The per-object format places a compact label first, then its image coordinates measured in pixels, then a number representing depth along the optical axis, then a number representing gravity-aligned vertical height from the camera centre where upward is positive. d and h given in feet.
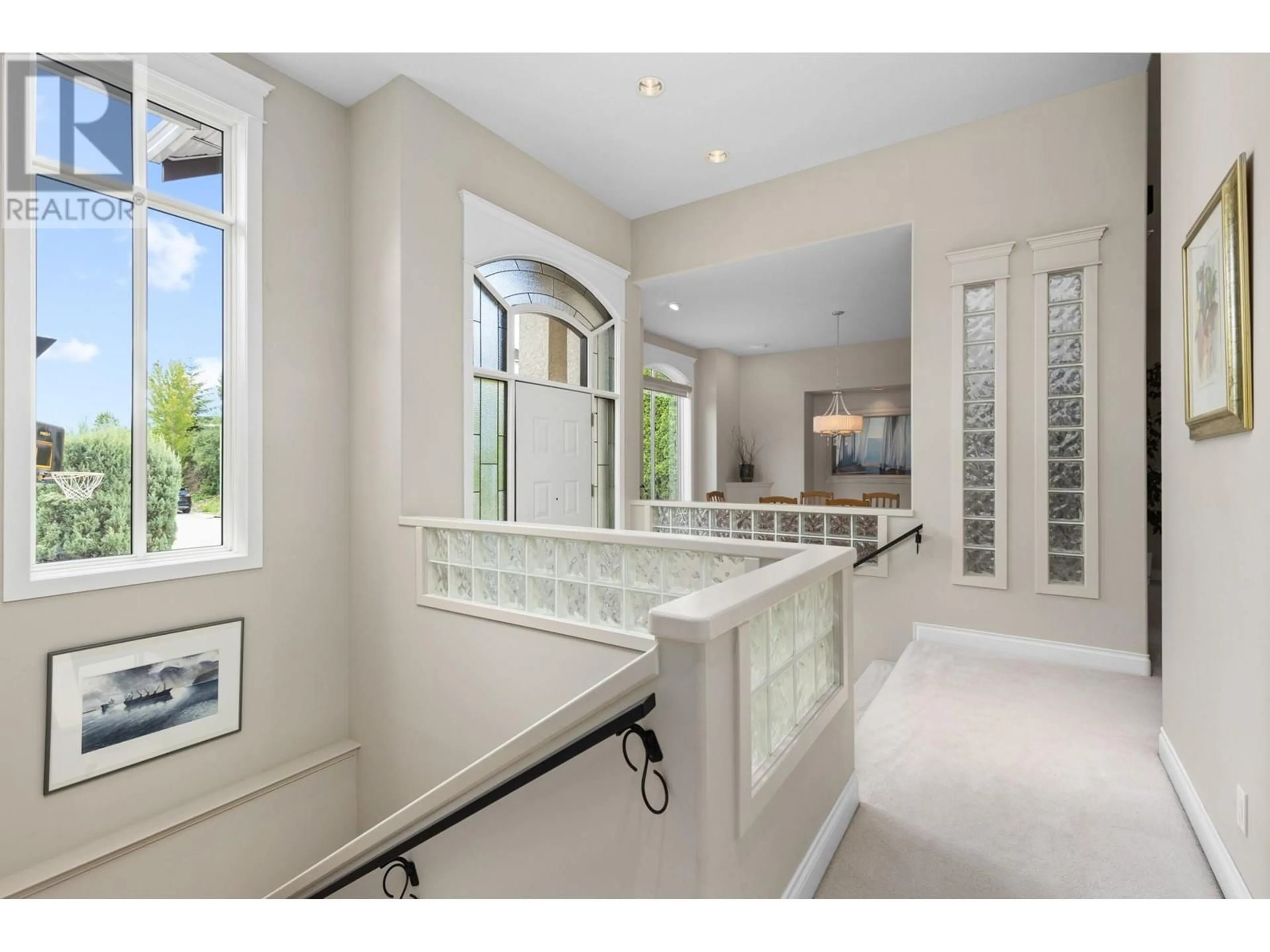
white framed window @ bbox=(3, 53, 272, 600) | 8.82 +2.55
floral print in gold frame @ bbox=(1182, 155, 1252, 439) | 5.12 +1.57
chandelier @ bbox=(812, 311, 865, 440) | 23.20 +2.14
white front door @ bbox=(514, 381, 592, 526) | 14.47 +0.57
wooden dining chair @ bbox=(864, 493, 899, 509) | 23.17 -0.85
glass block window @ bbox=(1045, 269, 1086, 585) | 11.89 +1.02
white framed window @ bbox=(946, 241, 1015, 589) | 12.50 +1.35
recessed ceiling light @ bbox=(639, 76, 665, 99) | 11.74 +7.70
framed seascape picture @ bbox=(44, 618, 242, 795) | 9.08 -3.62
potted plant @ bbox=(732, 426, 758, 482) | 32.09 +1.64
